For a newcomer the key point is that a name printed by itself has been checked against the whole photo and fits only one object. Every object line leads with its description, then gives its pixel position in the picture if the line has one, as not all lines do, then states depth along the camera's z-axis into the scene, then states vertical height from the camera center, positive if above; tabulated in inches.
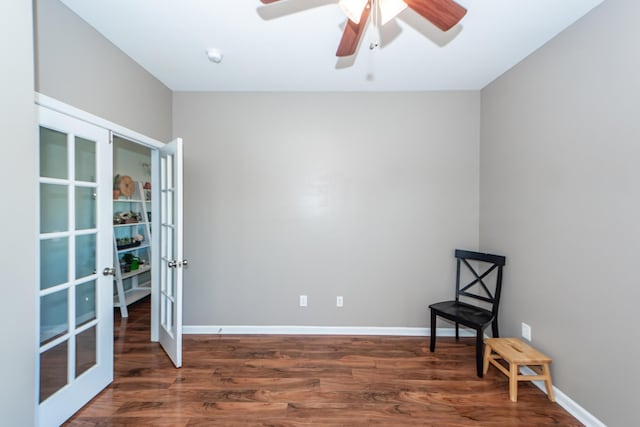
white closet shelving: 138.7 -20.9
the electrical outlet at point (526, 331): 83.7 -39.3
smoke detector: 81.7 +50.3
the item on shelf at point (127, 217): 145.0 -3.9
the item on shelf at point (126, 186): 146.2 +14.4
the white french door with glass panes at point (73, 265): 62.8 -14.8
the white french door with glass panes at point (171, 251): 88.0 -14.8
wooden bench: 73.0 -42.5
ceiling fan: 47.0 +38.1
